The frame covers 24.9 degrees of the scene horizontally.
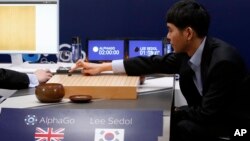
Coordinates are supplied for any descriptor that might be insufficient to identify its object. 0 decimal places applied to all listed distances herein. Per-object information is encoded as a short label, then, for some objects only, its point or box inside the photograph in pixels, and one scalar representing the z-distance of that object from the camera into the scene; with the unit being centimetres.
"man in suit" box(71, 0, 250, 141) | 267
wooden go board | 304
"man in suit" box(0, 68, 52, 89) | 336
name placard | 245
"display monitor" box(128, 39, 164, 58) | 460
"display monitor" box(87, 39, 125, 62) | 463
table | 280
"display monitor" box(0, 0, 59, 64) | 464
